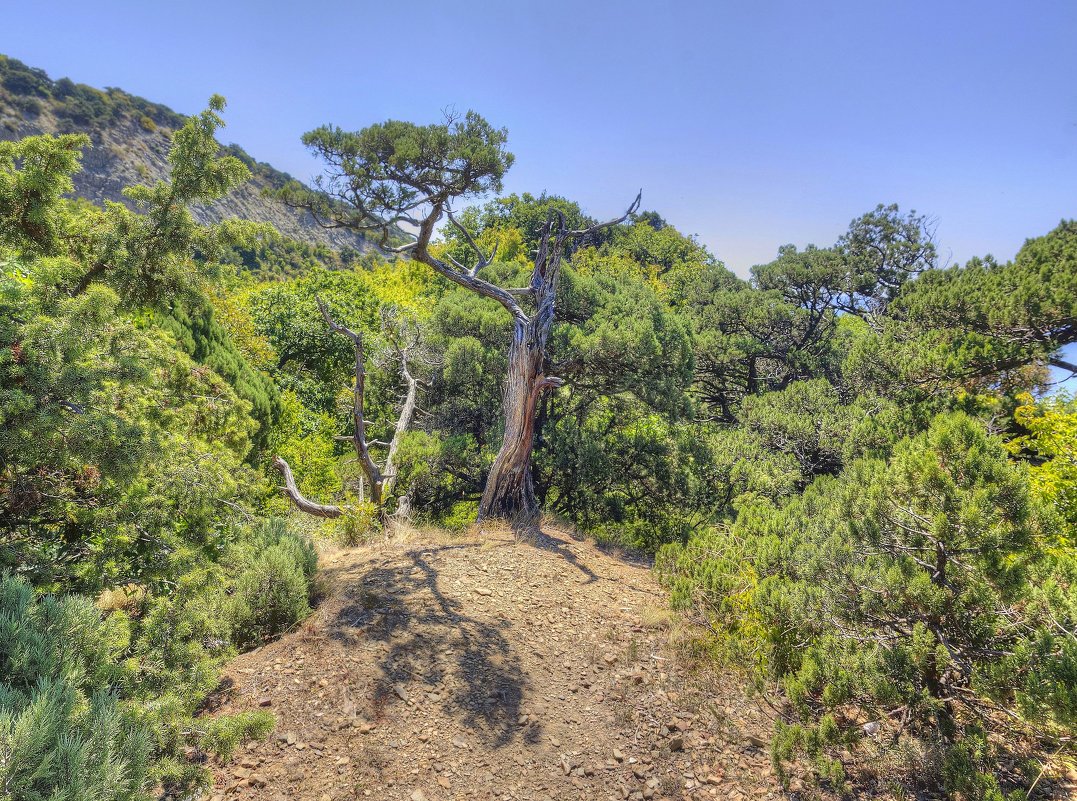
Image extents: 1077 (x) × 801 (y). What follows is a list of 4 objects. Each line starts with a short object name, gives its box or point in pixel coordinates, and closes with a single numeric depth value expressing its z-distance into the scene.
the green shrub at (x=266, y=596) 4.26
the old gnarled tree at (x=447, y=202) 6.59
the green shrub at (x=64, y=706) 1.57
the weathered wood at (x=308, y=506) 6.52
